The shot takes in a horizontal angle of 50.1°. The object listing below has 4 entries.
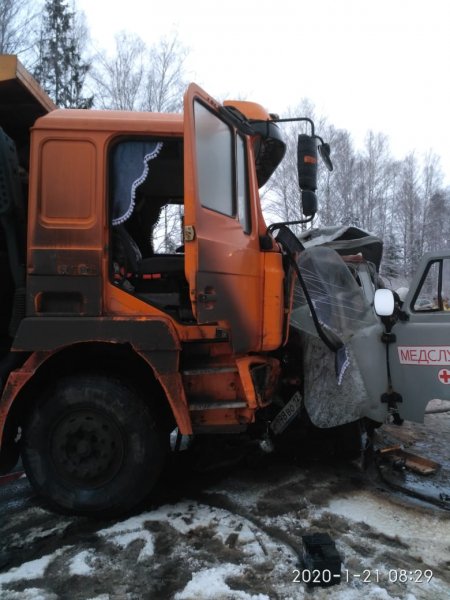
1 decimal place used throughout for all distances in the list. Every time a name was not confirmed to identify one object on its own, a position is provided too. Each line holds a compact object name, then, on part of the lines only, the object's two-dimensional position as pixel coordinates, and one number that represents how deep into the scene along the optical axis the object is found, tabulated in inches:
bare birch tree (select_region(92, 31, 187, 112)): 772.6
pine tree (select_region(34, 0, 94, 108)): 794.8
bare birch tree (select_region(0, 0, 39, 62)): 701.8
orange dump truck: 132.0
